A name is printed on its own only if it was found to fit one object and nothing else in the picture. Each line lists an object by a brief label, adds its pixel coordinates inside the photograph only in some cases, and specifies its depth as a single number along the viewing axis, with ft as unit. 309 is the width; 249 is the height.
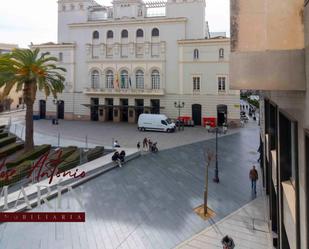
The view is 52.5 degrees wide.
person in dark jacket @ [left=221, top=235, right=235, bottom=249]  29.30
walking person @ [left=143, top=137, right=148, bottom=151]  94.30
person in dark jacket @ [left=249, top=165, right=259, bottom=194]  57.67
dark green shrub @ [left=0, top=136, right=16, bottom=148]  92.08
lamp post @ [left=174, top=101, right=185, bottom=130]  151.90
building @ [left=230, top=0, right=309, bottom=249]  14.87
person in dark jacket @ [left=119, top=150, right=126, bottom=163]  77.66
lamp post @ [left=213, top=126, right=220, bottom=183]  64.64
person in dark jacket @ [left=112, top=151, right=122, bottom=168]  77.10
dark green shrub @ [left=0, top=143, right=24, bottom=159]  81.67
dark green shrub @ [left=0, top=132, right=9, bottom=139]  102.90
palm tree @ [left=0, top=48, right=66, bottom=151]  79.87
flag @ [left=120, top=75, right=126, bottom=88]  162.61
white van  132.87
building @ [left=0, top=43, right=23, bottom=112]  234.99
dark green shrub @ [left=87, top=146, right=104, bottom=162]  80.87
